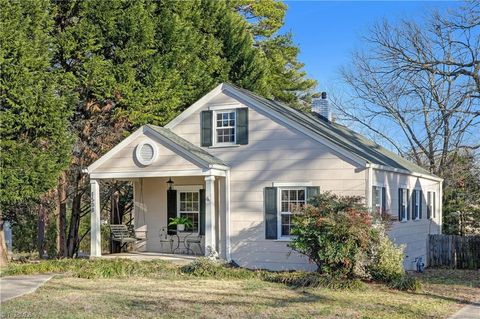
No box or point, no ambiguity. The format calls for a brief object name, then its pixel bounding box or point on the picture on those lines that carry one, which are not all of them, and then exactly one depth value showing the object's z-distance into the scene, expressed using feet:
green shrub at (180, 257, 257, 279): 48.19
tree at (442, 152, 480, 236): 88.74
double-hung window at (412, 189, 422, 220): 69.10
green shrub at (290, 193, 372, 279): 43.32
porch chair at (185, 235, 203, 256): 60.70
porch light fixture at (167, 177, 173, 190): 62.44
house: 53.62
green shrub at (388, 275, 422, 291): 41.91
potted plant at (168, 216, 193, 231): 61.21
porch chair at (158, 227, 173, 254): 62.44
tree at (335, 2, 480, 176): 62.90
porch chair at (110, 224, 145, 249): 61.53
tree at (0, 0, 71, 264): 51.78
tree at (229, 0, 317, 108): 110.73
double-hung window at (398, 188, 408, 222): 62.96
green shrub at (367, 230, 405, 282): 44.86
